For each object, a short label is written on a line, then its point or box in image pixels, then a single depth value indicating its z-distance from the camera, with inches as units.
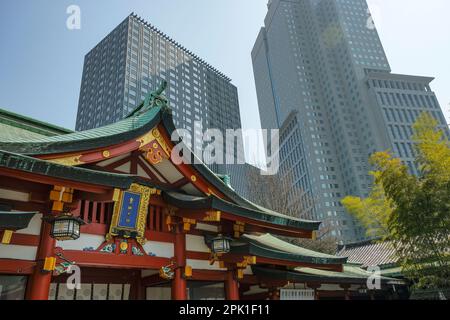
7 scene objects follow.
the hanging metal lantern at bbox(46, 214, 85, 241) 218.8
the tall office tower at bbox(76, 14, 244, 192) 3508.9
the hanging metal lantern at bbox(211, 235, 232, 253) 313.0
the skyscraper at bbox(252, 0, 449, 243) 3678.6
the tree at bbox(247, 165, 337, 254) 1140.5
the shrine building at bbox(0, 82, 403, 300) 220.4
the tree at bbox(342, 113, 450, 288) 439.2
